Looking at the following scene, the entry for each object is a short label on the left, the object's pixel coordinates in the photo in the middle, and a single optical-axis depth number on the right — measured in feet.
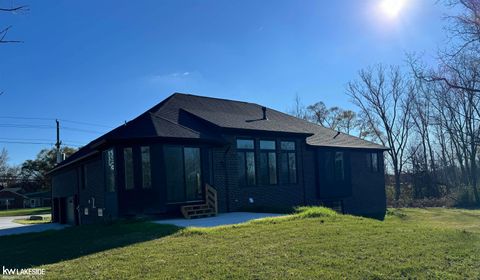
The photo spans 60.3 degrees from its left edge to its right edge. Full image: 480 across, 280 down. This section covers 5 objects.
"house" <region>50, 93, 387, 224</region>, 47.91
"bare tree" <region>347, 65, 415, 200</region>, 130.11
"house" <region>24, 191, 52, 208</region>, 222.07
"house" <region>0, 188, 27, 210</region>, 226.38
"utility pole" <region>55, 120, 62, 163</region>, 139.13
